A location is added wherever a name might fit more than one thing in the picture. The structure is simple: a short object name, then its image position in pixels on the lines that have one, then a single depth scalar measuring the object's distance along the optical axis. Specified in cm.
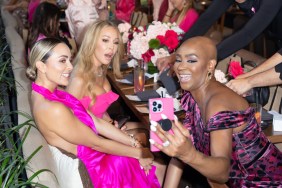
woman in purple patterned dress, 129
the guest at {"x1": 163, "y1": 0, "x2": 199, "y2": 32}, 324
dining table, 172
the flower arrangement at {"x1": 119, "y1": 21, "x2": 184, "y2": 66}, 258
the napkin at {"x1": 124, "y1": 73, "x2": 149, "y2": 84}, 254
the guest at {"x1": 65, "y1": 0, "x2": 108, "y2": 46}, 354
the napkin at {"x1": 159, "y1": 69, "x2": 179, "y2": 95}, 214
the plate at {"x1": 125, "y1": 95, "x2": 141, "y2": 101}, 214
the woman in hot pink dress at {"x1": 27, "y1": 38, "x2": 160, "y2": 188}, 149
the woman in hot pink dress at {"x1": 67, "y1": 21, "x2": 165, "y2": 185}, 211
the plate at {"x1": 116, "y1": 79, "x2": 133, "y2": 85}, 251
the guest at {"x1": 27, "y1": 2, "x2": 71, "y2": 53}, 308
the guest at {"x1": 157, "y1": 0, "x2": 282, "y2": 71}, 200
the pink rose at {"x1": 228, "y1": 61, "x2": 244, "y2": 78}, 200
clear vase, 236
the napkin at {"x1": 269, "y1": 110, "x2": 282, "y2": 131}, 175
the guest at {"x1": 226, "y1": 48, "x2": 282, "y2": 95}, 178
